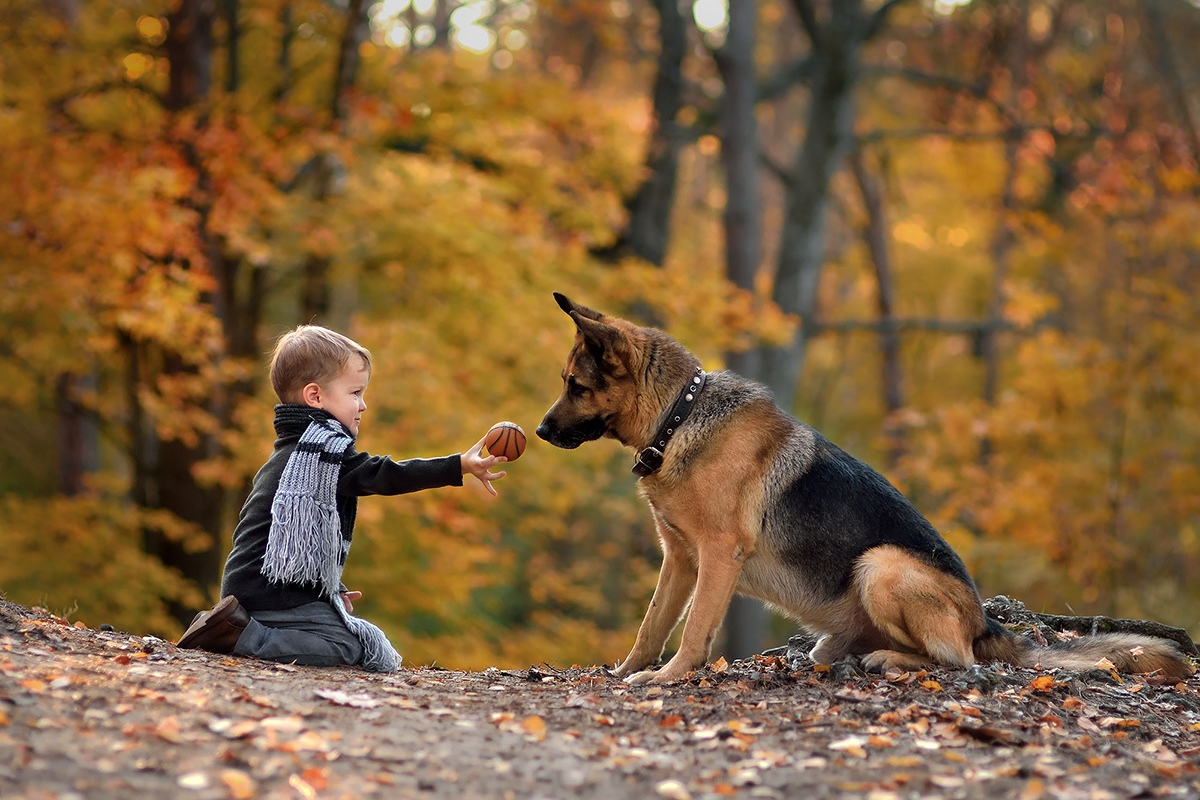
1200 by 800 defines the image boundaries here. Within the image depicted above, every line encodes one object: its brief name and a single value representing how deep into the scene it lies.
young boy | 5.69
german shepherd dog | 6.00
